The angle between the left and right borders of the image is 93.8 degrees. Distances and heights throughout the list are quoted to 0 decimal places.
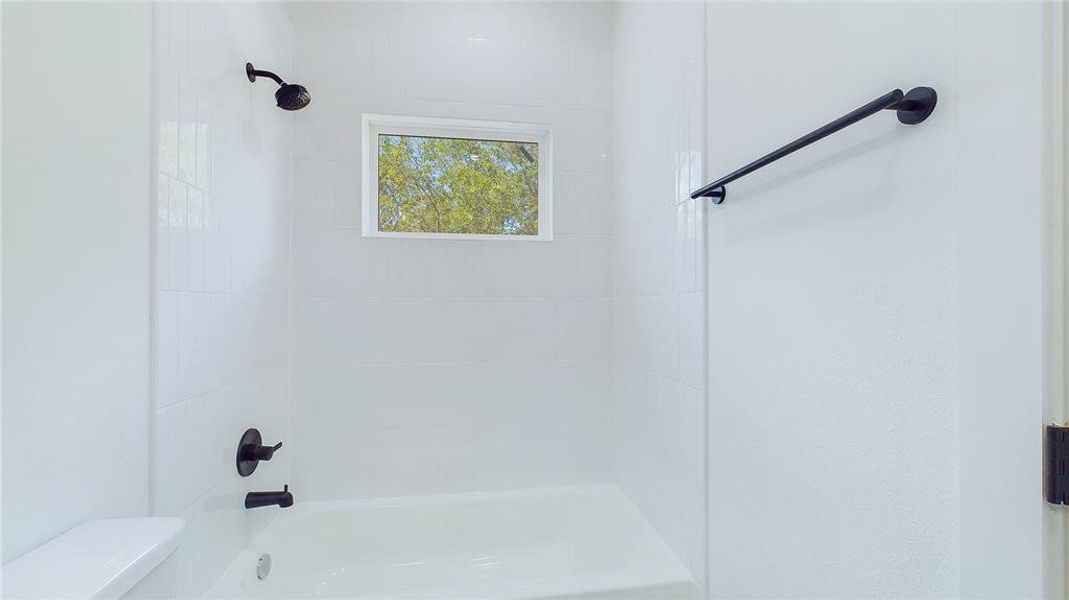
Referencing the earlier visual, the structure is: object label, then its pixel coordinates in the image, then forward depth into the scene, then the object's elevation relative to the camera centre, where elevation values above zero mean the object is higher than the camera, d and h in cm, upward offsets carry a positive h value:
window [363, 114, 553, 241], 210 +53
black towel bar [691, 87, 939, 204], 69 +28
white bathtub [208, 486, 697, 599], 179 -93
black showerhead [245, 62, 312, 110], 163 +67
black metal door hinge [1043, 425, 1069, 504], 53 -17
